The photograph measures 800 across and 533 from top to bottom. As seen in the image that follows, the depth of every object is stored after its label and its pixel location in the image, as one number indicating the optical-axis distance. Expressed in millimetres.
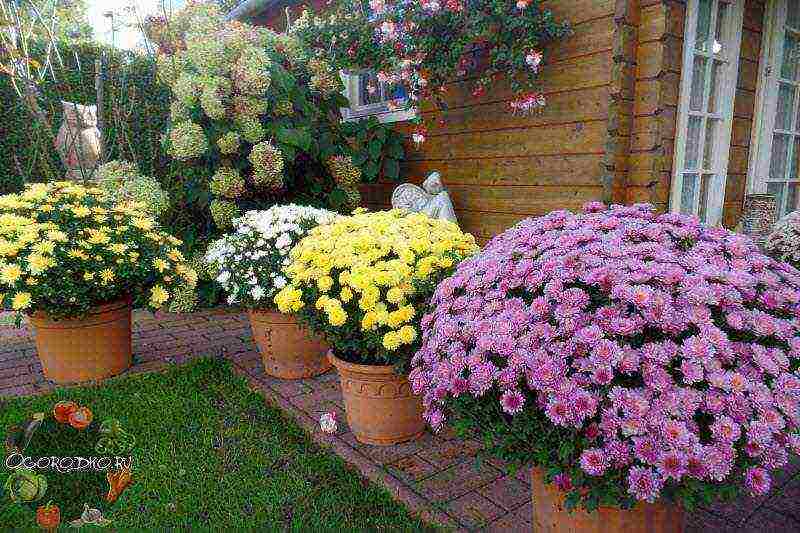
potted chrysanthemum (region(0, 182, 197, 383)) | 3020
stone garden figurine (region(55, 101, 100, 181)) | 5402
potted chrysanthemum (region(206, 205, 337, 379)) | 3301
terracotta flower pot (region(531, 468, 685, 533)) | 1566
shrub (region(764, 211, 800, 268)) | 3152
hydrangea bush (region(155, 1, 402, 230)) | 4406
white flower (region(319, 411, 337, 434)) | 2754
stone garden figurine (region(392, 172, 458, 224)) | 4641
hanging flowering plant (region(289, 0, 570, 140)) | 3703
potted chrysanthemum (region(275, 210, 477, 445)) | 2367
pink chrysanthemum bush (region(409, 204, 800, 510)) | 1354
